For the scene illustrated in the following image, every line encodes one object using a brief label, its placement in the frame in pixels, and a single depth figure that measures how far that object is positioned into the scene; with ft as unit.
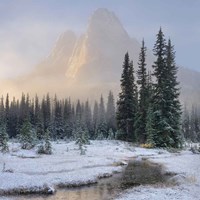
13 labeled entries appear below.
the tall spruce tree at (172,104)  177.47
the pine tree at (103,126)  379.55
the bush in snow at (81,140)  139.56
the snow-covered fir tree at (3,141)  141.69
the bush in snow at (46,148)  144.75
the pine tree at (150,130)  175.21
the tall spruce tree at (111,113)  405.35
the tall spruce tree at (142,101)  200.82
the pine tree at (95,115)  458.25
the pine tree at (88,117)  448.33
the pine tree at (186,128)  476.50
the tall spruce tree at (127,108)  214.48
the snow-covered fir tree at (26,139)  163.84
